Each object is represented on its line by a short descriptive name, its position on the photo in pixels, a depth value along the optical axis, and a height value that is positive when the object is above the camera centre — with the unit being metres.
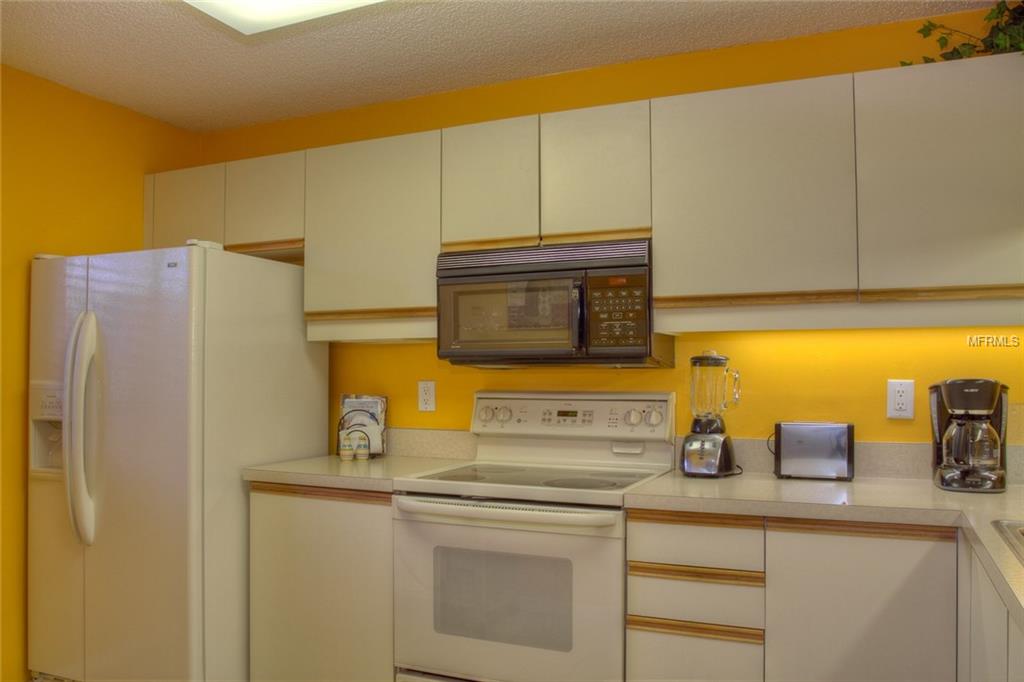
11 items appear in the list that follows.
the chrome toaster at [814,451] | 2.32 -0.29
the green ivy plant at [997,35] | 2.00 +0.84
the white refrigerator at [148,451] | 2.47 -0.32
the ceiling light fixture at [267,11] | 2.09 +0.94
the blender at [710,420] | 2.36 -0.20
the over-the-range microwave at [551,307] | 2.32 +0.15
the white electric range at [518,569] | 2.08 -0.60
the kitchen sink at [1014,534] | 1.46 -0.36
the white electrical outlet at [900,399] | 2.34 -0.13
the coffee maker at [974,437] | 2.05 -0.22
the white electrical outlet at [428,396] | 3.02 -0.16
